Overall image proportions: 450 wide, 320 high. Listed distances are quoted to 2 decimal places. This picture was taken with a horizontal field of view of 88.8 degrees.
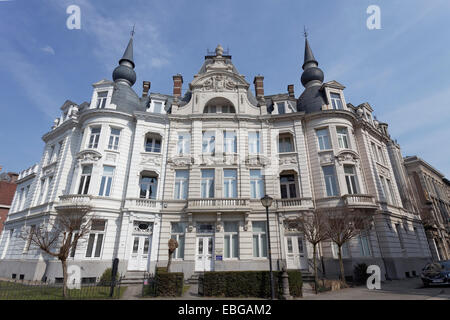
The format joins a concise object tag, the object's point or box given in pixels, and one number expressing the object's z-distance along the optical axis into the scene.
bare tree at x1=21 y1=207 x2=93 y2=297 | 11.48
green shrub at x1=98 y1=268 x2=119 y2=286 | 16.08
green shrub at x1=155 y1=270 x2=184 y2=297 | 12.15
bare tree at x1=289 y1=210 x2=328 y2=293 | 14.89
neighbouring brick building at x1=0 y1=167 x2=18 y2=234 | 35.34
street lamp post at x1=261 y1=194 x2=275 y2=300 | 11.83
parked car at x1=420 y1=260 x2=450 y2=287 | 13.41
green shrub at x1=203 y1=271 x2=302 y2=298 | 11.96
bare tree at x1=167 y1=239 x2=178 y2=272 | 14.84
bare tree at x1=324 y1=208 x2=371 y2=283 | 15.09
